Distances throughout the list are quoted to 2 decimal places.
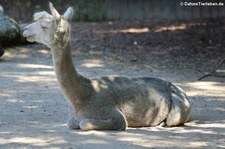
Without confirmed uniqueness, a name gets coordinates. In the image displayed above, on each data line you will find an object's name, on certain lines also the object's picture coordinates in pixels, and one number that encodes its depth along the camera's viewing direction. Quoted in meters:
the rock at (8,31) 27.27
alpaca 13.11
